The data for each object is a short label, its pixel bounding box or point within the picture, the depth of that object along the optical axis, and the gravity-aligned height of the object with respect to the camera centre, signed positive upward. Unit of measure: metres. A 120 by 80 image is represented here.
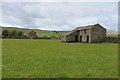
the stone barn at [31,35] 93.91 +4.83
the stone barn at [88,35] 35.91 +2.11
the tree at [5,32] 108.47 +9.16
